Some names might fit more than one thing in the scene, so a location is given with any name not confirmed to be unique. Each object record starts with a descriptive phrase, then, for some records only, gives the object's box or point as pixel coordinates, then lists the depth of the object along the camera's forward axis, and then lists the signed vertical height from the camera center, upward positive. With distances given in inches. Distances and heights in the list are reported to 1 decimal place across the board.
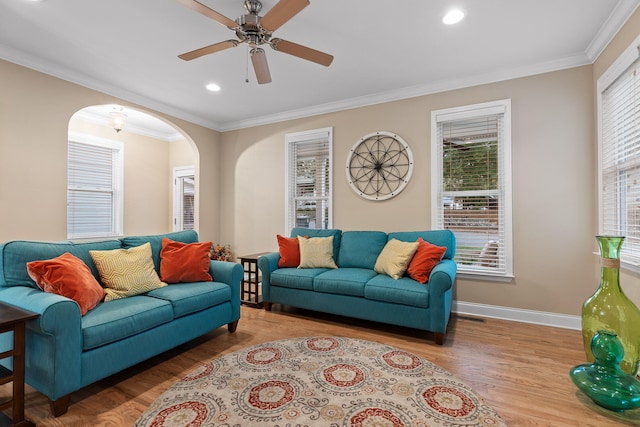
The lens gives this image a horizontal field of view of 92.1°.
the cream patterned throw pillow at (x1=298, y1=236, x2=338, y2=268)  146.3 -18.1
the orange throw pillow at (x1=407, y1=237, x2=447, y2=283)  118.7 -18.0
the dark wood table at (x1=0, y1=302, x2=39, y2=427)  63.9 -32.7
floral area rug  69.1 -45.6
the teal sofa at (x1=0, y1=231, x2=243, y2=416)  69.2 -29.2
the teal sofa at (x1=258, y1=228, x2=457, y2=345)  109.4 -28.3
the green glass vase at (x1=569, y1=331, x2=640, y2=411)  70.2 -39.2
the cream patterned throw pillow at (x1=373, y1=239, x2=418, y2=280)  124.2 -17.7
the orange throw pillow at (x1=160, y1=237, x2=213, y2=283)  113.7 -17.7
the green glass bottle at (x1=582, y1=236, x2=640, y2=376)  79.1 -25.5
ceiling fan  75.9 +51.0
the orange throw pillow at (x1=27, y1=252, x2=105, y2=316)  79.0 -17.1
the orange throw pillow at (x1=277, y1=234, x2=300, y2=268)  149.2 -18.5
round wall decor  154.9 +25.9
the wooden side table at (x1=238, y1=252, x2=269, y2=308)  150.9 -40.6
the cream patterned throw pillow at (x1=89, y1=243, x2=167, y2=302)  96.6 -18.6
